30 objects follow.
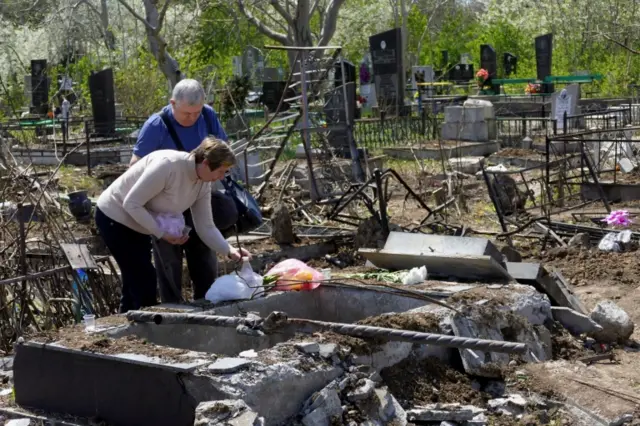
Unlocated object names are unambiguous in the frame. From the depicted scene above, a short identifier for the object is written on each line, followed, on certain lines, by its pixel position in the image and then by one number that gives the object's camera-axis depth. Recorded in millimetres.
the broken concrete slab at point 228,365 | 4613
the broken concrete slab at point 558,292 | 7098
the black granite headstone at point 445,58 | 48766
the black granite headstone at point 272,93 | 24109
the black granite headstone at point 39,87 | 30109
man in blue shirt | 6414
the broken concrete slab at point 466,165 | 17266
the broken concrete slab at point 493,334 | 5672
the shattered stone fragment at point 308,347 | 4930
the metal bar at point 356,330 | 4590
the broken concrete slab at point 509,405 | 5352
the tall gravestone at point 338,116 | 12430
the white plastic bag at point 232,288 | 6047
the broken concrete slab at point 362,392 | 4840
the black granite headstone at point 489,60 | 38406
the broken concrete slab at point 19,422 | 4980
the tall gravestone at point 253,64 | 33750
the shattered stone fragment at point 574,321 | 6723
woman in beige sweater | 5805
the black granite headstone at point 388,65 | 26156
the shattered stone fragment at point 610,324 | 6754
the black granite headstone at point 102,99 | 22391
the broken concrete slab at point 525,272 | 7021
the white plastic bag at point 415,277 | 6719
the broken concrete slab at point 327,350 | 4945
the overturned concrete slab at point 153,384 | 4625
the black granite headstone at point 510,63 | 40812
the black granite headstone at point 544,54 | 32938
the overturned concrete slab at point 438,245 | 7055
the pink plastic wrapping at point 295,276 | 6266
